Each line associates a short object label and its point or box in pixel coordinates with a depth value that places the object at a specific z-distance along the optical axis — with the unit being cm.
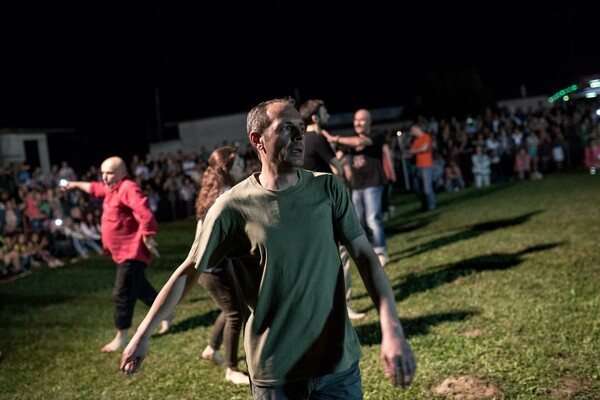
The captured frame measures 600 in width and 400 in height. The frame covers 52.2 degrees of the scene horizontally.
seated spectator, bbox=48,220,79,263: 1411
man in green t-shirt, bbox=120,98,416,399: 255
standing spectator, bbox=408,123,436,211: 1413
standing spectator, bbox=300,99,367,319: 619
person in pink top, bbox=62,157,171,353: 634
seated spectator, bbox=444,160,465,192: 2014
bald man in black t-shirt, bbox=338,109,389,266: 801
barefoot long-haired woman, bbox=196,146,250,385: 509
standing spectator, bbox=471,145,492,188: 2012
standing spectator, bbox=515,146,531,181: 2047
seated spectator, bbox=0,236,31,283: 1224
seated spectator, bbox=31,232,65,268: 1373
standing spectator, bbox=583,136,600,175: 1609
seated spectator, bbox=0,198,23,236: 1390
